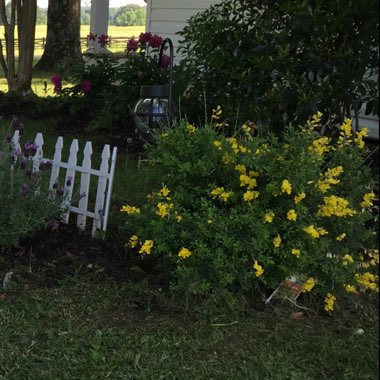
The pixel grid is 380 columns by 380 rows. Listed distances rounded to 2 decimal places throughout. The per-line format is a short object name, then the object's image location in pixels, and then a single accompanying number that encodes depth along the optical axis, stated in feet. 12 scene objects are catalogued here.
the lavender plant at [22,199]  11.92
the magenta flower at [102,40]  28.03
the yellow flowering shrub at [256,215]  10.21
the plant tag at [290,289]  10.70
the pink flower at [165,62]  24.12
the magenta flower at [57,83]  26.71
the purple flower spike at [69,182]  13.29
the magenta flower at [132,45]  25.33
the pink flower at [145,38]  25.04
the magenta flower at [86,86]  25.89
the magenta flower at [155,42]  24.78
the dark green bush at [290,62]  12.32
